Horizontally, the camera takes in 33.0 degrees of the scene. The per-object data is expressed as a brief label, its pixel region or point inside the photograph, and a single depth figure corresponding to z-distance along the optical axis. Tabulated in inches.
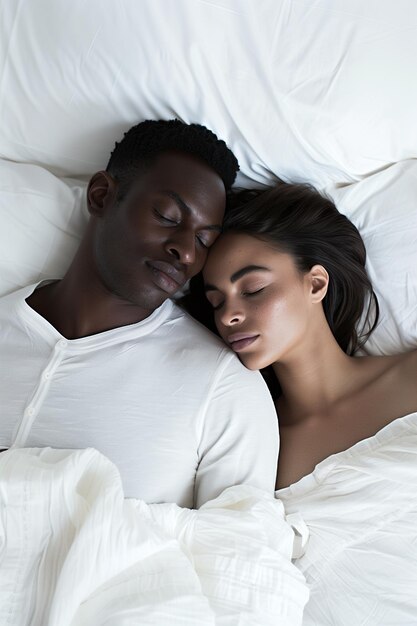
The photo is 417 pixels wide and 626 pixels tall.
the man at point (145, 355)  54.6
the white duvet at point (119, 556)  43.5
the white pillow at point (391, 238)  64.8
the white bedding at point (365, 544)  54.7
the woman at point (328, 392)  55.3
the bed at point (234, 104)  58.7
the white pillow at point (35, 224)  66.0
